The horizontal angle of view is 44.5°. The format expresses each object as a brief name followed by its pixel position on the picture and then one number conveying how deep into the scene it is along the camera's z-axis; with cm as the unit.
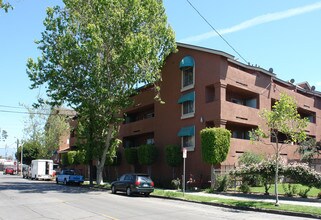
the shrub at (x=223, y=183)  2727
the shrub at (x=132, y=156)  4241
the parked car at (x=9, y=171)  8919
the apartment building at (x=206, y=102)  3178
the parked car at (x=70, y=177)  4109
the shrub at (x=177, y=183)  3141
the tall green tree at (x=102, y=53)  3306
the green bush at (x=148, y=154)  3806
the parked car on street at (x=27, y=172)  5800
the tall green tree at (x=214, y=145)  2883
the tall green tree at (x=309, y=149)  3431
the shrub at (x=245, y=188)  2510
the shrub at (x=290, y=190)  2272
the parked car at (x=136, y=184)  2612
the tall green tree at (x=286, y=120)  1928
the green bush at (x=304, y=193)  2183
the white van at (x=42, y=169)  5291
